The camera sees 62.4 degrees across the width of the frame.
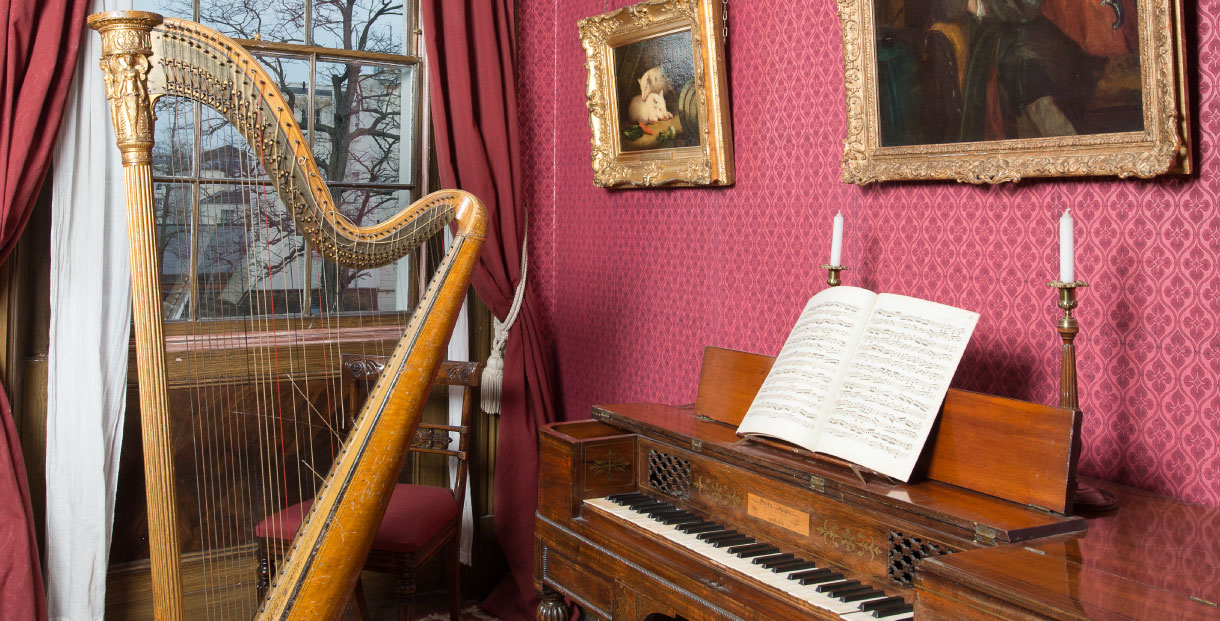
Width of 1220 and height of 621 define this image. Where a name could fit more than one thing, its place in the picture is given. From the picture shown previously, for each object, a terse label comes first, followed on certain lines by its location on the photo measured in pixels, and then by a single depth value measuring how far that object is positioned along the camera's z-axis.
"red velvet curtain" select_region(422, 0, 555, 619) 3.37
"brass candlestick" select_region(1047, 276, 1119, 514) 1.67
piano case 1.64
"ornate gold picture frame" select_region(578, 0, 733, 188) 2.74
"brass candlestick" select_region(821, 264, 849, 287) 2.14
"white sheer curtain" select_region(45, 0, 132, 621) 2.82
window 3.06
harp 1.55
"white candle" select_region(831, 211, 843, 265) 2.15
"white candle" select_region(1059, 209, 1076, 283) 1.66
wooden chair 2.79
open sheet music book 1.77
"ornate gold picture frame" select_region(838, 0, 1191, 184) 1.72
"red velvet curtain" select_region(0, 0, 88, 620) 2.66
